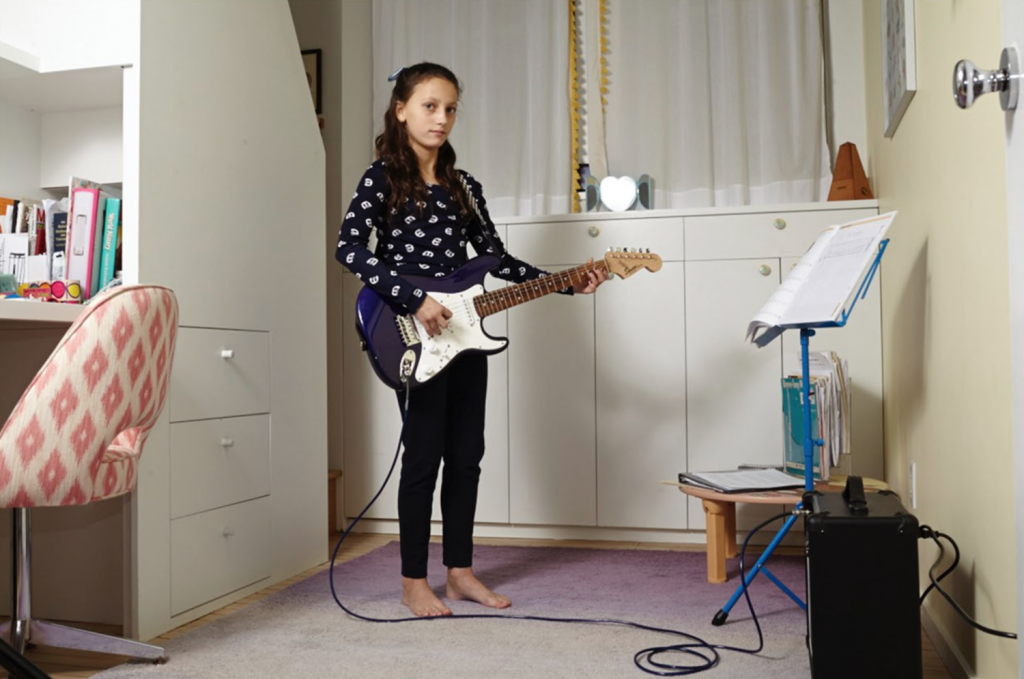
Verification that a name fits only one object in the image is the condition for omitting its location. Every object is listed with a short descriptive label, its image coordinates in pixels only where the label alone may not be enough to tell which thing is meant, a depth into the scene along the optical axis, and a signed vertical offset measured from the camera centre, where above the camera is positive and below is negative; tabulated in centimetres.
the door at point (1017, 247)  96 +11
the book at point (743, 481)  205 -28
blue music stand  174 -17
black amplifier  137 -35
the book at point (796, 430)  223 -18
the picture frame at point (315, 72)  357 +112
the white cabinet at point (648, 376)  288 -5
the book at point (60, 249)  204 +26
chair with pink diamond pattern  149 -8
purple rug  173 -57
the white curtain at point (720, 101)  313 +89
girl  217 +23
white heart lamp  317 +57
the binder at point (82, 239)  200 +27
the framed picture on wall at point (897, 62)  200 +69
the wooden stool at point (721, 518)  206 -38
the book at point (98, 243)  201 +27
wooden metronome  287 +56
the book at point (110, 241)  201 +27
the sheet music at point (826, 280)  171 +15
